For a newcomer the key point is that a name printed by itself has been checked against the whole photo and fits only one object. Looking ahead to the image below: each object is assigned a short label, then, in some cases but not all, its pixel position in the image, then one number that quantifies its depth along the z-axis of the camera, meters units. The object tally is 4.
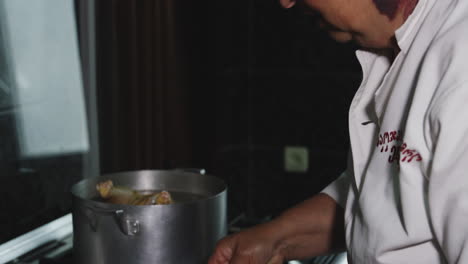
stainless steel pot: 0.95
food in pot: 1.09
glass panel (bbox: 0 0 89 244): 1.39
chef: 0.64
